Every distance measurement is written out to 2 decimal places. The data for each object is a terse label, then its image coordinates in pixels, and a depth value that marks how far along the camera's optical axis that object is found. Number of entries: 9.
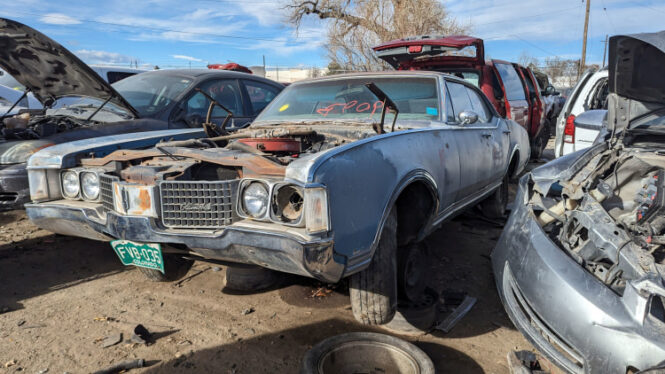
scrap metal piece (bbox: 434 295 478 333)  2.76
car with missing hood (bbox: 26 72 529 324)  2.07
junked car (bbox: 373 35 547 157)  6.09
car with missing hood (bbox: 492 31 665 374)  1.82
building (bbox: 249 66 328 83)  25.14
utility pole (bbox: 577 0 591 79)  27.11
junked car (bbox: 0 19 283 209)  3.75
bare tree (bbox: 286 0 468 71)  16.55
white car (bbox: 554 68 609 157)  5.53
